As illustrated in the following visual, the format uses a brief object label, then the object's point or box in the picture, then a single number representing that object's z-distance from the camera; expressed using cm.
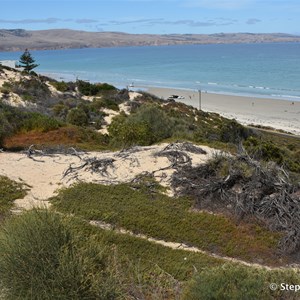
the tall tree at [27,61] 5512
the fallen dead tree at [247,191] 999
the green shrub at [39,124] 1929
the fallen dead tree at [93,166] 1246
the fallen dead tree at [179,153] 1272
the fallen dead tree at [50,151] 1409
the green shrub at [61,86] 4122
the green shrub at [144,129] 1717
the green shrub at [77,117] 2536
